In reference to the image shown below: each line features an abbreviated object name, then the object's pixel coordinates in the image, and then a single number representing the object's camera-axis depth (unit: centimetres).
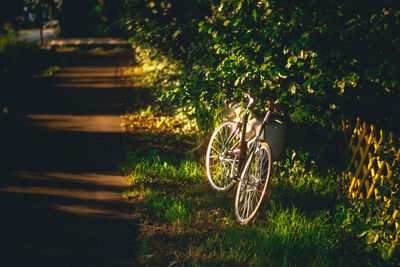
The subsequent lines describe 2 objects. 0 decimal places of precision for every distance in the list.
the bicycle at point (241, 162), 711
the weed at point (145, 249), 619
